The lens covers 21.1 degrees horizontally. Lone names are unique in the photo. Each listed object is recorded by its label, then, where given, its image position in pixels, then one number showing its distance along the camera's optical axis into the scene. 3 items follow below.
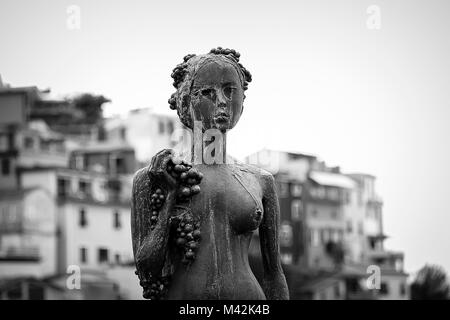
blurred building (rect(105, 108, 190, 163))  79.27
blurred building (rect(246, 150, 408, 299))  98.75
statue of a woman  10.10
